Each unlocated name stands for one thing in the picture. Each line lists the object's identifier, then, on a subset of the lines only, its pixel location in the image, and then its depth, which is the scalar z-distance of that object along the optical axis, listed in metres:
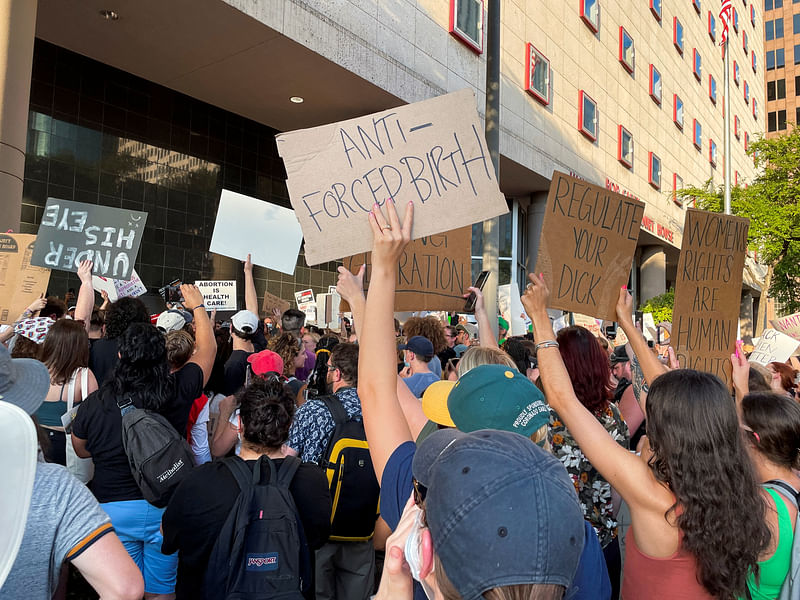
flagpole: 18.53
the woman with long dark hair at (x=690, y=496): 1.97
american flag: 17.59
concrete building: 10.81
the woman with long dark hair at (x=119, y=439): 3.36
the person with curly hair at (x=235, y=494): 2.70
